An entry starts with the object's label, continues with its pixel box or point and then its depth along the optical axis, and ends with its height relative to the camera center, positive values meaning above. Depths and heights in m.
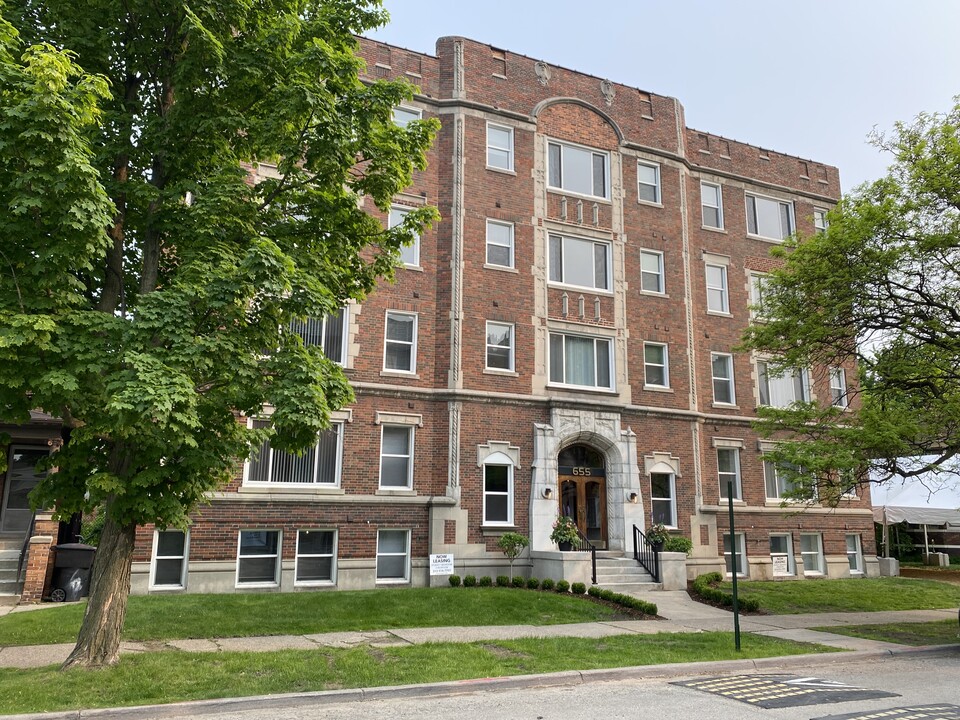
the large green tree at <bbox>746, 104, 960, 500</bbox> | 14.73 +4.65
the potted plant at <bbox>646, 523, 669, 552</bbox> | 20.36 -0.10
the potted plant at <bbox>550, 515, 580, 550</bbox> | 19.83 -0.05
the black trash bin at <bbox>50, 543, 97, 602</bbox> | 15.82 -0.96
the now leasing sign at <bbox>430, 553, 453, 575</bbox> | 18.88 -0.86
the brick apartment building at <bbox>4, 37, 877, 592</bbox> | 19.28 +4.79
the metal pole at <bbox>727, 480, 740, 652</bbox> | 11.34 -1.25
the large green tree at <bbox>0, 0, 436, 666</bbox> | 8.29 +3.80
